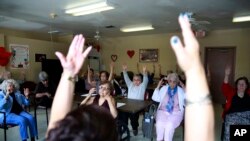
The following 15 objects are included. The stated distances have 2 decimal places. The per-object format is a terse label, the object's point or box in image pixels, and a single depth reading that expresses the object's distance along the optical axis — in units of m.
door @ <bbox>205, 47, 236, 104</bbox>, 7.09
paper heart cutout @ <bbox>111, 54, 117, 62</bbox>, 9.13
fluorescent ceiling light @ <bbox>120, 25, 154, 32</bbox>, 6.60
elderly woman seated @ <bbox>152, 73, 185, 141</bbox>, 3.21
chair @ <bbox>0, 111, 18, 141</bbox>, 3.10
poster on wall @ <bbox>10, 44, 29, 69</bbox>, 6.69
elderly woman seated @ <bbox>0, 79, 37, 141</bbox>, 3.27
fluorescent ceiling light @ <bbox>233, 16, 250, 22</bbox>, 5.04
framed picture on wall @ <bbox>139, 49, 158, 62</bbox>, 8.25
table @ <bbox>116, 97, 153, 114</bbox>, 3.04
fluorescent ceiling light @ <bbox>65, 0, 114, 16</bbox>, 4.13
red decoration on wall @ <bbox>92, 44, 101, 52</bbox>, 9.43
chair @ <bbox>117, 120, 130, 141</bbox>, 2.63
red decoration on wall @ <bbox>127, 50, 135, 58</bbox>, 8.68
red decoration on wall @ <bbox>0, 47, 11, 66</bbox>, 6.25
